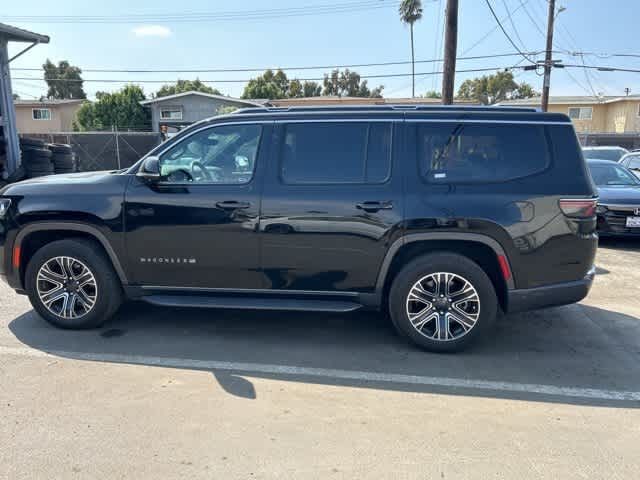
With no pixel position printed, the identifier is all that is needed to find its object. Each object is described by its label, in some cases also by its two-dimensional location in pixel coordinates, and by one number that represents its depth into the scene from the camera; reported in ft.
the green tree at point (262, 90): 170.91
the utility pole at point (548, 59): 72.79
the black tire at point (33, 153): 46.16
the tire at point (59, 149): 49.52
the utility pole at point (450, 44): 37.86
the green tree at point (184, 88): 185.48
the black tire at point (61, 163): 49.29
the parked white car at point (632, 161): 38.32
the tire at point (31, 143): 47.47
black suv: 13.12
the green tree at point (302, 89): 206.08
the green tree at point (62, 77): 251.60
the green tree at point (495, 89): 211.00
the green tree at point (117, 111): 126.41
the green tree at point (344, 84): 218.59
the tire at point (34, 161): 46.19
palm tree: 148.66
